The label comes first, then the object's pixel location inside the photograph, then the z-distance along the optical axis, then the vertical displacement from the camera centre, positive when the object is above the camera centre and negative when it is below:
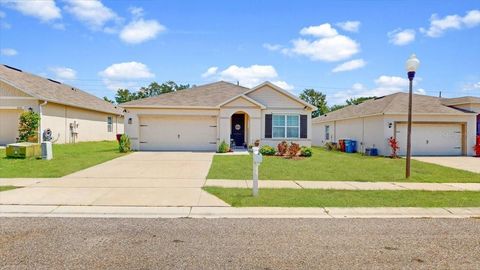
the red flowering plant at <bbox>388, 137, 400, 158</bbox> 18.67 -0.97
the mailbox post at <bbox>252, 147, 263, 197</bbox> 7.49 -0.95
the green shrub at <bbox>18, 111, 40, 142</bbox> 19.23 +0.10
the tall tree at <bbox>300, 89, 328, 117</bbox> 63.97 +7.03
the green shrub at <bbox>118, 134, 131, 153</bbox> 19.02 -0.99
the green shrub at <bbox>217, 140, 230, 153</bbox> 19.53 -1.17
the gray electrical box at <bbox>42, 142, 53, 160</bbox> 14.44 -1.12
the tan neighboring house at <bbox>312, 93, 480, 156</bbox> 19.88 +0.31
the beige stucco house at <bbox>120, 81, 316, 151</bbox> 20.31 +0.66
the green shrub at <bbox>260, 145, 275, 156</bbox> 18.73 -1.34
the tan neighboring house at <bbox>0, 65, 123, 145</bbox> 20.12 +1.55
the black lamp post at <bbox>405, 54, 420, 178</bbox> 10.96 +2.12
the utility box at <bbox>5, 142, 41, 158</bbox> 14.55 -1.10
